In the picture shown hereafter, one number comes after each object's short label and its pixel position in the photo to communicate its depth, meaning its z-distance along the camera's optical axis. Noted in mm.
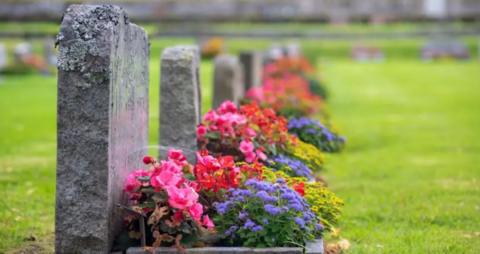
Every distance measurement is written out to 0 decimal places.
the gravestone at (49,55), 47567
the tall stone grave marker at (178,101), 12084
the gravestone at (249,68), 23679
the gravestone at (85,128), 8240
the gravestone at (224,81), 17934
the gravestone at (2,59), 43894
